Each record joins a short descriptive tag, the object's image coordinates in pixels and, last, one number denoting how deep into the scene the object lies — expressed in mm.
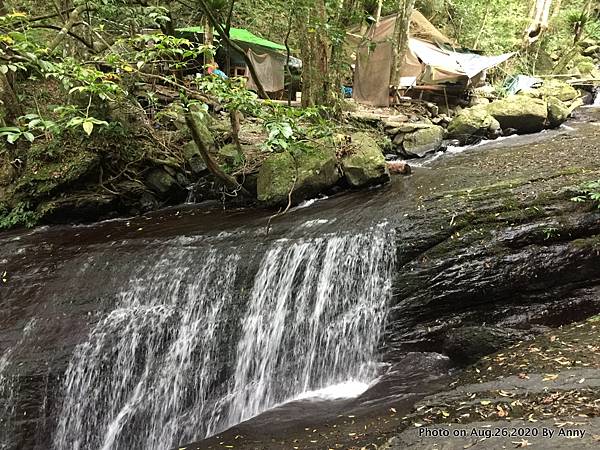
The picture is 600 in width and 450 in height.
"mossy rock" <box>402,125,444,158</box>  12312
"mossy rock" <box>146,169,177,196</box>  10047
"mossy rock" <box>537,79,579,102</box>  17828
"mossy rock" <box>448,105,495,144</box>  13312
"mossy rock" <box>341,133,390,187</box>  9391
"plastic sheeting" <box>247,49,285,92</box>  16672
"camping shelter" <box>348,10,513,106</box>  15938
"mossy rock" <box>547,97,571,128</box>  14750
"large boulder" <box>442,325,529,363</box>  5398
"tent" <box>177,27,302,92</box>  15828
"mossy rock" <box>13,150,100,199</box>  9344
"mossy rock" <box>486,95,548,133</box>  14109
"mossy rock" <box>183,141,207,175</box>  10100
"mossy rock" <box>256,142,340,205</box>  8812
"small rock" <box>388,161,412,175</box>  10407
